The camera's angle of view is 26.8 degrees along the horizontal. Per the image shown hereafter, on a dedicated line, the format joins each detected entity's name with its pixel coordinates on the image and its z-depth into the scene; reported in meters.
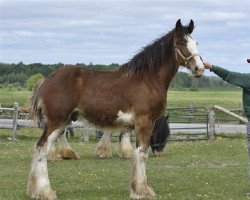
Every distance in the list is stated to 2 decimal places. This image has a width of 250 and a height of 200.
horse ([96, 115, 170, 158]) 14.72
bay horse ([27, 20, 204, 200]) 8.78
